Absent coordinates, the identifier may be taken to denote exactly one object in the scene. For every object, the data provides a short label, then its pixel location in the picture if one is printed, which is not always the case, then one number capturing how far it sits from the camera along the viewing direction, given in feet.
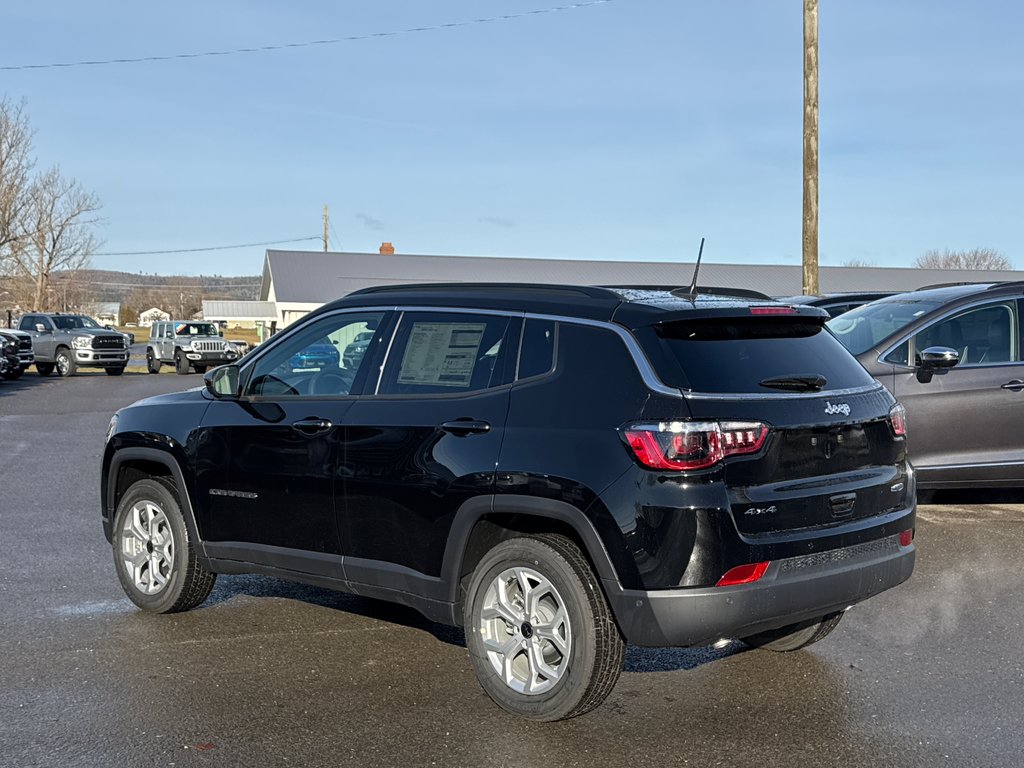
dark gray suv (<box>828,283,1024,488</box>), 29.78
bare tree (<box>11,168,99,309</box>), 222.07
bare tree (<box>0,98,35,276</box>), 176.96
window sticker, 17.43
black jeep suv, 14.75
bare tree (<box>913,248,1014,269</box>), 304.30
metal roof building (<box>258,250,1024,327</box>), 193.67
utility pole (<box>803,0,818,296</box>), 56.85
